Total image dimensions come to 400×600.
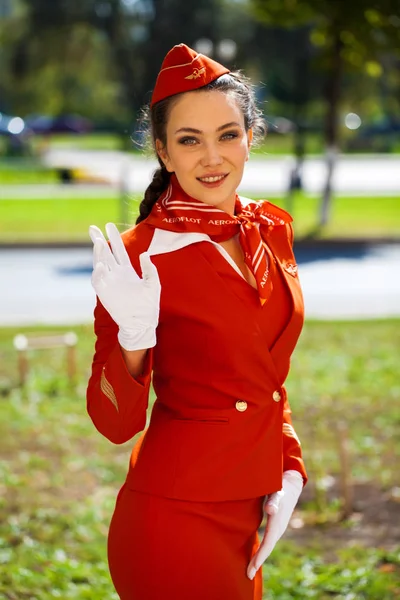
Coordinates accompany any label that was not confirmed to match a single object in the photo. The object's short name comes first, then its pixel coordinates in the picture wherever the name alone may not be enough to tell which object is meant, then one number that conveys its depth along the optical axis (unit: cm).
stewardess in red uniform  359
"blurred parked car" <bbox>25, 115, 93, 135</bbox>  8990
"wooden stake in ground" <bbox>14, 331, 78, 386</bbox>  1200
